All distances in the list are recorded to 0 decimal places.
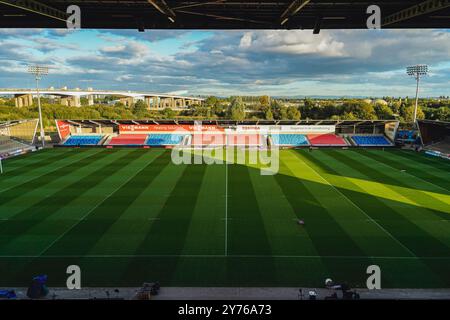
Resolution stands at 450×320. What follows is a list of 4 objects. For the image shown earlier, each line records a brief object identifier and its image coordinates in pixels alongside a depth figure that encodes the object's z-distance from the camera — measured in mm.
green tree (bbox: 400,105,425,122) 86406
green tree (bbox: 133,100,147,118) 107100
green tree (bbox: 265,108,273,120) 90681
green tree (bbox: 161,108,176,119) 104944
